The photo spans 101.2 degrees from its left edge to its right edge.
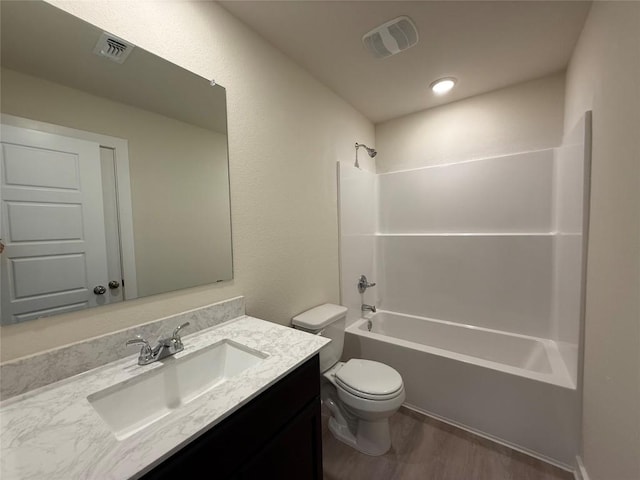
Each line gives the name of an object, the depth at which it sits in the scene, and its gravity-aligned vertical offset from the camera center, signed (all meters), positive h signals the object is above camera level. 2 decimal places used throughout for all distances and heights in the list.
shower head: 2.59 +0.75
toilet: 1.48 -0.96
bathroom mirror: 0.79 +0.24
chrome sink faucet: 0.95 -0.44
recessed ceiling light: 2.02 +1.11
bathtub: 1.48 -1.04
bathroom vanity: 0.57 -0.48
